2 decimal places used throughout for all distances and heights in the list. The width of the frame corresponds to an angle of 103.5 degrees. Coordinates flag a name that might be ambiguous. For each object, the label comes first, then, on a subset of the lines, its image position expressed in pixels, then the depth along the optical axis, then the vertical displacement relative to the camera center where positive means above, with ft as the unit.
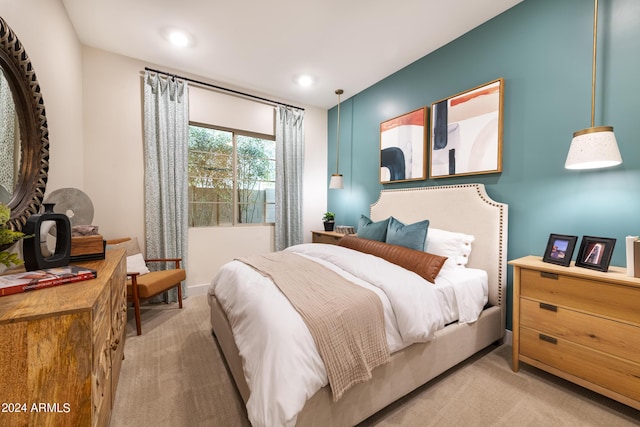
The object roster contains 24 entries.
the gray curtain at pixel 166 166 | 10.09 +1.63
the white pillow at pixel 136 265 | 8.64 -2.04
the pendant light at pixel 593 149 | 4.95 +1.14
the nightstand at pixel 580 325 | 4.64 -2.46
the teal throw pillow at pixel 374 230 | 8.42 -0.84
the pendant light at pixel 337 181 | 12.57 +1.26
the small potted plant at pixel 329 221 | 13.52 -0.80
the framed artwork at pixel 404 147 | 9.59 +2.41
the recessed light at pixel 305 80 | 11.24 +5.75
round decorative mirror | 4.46 +1.44
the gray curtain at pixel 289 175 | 13.07 +1.66
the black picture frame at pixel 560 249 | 5.69 -1.00
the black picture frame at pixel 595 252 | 5.19 -0.99
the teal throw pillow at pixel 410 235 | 7.25 -0.86
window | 11.63 +1.40
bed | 4.22 -2.91
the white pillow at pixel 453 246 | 7.53 -1.21
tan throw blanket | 3.95 -1.98
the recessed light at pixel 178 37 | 8.37 +5.80
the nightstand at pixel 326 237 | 12.01 -1.53
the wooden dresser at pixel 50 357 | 2.56 -1.63
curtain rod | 10.25 +5.42
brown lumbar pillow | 6.12 -1.35
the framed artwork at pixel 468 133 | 7.52 +2.38
